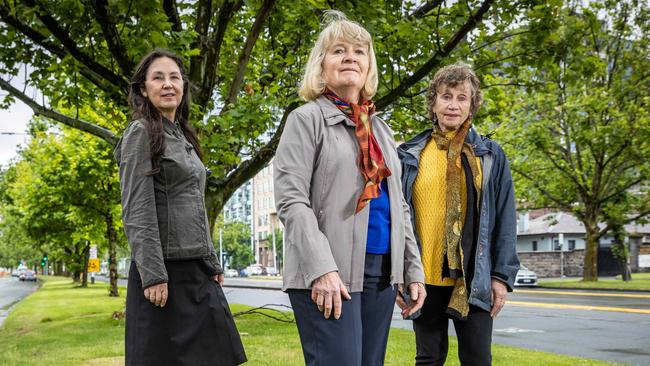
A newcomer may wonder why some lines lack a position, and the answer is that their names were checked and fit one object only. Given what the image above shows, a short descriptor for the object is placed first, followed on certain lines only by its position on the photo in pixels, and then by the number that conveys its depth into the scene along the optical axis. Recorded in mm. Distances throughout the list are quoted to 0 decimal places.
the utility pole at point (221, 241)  94069
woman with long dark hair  3219
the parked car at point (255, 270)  91031
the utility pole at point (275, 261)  94688
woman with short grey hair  3557
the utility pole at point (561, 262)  45312
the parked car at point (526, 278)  32584
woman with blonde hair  2525
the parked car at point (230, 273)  83875
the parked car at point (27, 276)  81769
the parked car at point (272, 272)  87000
